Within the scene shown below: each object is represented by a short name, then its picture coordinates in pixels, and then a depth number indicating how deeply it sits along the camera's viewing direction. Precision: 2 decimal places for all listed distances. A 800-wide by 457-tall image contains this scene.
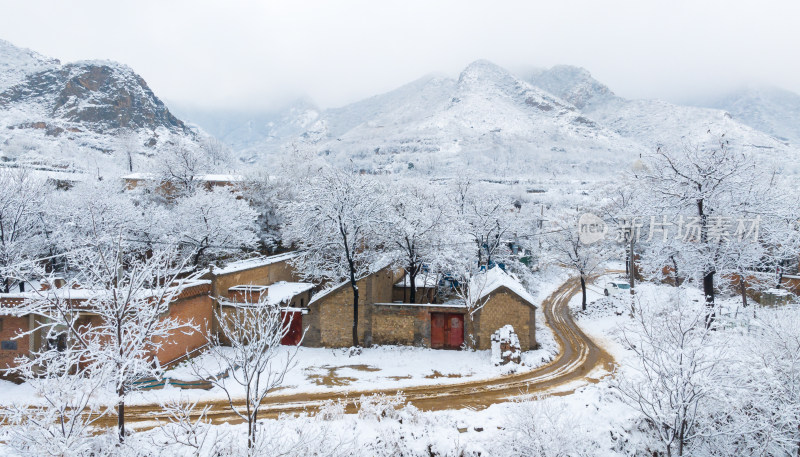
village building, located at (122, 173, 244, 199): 44.38
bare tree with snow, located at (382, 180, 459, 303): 26.20
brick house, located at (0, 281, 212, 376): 18.16
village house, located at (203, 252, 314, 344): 23.88
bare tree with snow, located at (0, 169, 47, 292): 25.66
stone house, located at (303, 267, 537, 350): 23.38
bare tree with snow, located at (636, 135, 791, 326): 19.12
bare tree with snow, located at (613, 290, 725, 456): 10.30
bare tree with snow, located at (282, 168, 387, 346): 23.11
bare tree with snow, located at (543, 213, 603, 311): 33.91
